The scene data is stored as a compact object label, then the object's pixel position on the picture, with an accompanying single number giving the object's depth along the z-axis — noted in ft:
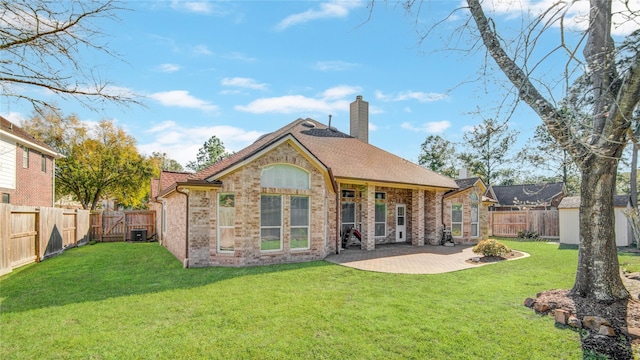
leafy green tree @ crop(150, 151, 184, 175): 153.50
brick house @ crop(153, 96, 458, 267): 34.96
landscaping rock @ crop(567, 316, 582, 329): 18.08
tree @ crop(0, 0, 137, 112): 13.51
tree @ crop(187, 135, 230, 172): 150.61
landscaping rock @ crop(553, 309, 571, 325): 18.65
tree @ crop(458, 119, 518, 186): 22.02
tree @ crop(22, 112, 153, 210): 92.99
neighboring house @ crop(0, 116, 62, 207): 53.26
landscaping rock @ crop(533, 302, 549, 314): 20.38
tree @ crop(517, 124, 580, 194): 21.07
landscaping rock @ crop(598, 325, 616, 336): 17.03
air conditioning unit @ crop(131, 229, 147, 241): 65.87
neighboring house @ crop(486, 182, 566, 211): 105.81
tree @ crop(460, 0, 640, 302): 19.07
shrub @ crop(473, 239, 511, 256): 41.67
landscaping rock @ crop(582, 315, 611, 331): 17.51
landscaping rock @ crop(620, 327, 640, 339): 16.81
